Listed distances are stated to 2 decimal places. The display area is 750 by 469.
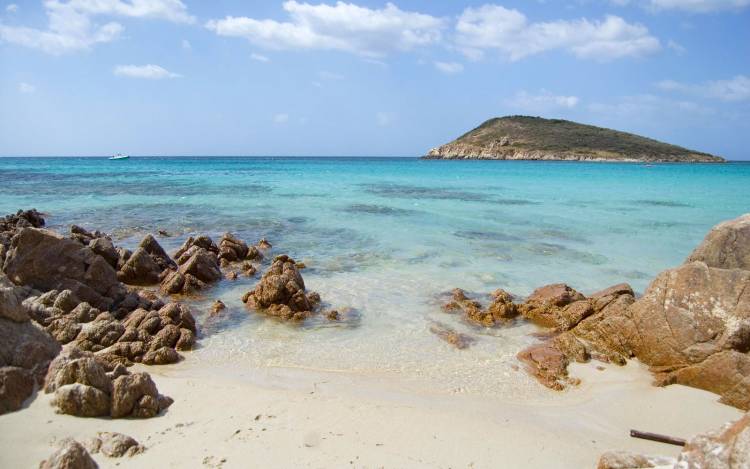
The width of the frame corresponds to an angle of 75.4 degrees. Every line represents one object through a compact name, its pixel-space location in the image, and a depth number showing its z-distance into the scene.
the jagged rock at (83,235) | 14.32
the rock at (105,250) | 11.62
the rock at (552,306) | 9.26
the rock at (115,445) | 4.72
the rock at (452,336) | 8.29
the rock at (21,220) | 17.77
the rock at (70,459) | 3.92
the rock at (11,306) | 6.12
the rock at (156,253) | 12.51
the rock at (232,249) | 13.79
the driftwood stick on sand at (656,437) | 5.39
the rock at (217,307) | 9.58
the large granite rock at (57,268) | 9.09
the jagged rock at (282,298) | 9.50
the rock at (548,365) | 7.06
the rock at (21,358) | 5.48
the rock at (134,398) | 5.41
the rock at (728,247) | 8.25
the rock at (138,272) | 11.48
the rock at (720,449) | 2.99
